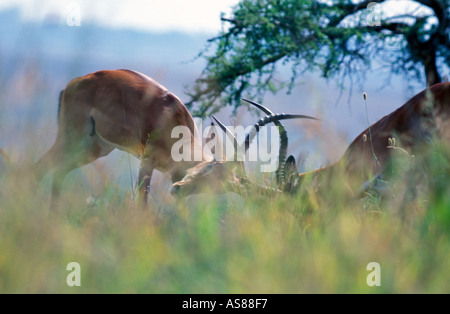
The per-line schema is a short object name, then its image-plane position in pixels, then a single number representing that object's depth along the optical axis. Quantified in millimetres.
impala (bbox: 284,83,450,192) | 7430
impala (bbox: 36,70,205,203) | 9664
